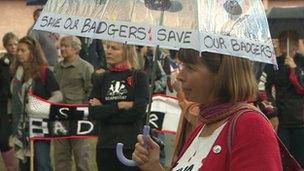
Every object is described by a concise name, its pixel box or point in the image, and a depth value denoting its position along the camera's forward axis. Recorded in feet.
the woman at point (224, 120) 8.34
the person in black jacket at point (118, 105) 19.60
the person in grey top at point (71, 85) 27.25
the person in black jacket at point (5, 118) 27.94
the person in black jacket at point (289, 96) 27.21
